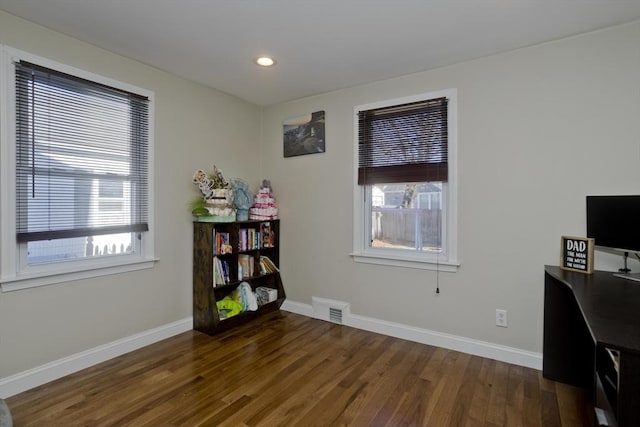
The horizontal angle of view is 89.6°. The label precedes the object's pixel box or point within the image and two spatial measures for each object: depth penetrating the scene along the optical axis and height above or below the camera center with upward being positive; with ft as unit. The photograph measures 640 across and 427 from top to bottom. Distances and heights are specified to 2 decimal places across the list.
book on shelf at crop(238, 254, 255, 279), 11.30 -1.86
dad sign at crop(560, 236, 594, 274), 6.95 -0.86
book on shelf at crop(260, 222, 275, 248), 12.28 -0.85
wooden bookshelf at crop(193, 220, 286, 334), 10.24 -1.81
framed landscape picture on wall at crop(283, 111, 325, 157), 11.69 +2.96
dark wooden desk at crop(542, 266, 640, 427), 3.50 -1.86
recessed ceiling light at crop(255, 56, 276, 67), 8.84 +4.25
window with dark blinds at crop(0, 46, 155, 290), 7.00 +0.95
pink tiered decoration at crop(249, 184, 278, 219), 12.20 +0.27
